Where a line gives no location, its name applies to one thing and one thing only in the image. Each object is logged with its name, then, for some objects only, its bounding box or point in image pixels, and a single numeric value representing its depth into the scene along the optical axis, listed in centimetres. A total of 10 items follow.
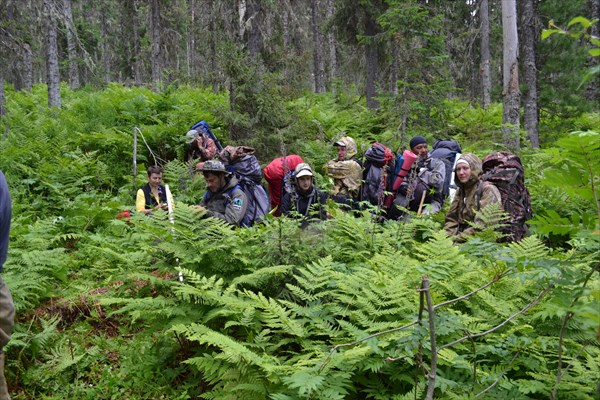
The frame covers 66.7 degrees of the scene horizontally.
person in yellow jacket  794
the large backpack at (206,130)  978
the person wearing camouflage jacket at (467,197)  591
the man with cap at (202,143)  944
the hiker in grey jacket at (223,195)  616
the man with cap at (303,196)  678
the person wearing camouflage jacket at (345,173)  782
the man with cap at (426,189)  722
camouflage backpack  584
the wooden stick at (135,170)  969
